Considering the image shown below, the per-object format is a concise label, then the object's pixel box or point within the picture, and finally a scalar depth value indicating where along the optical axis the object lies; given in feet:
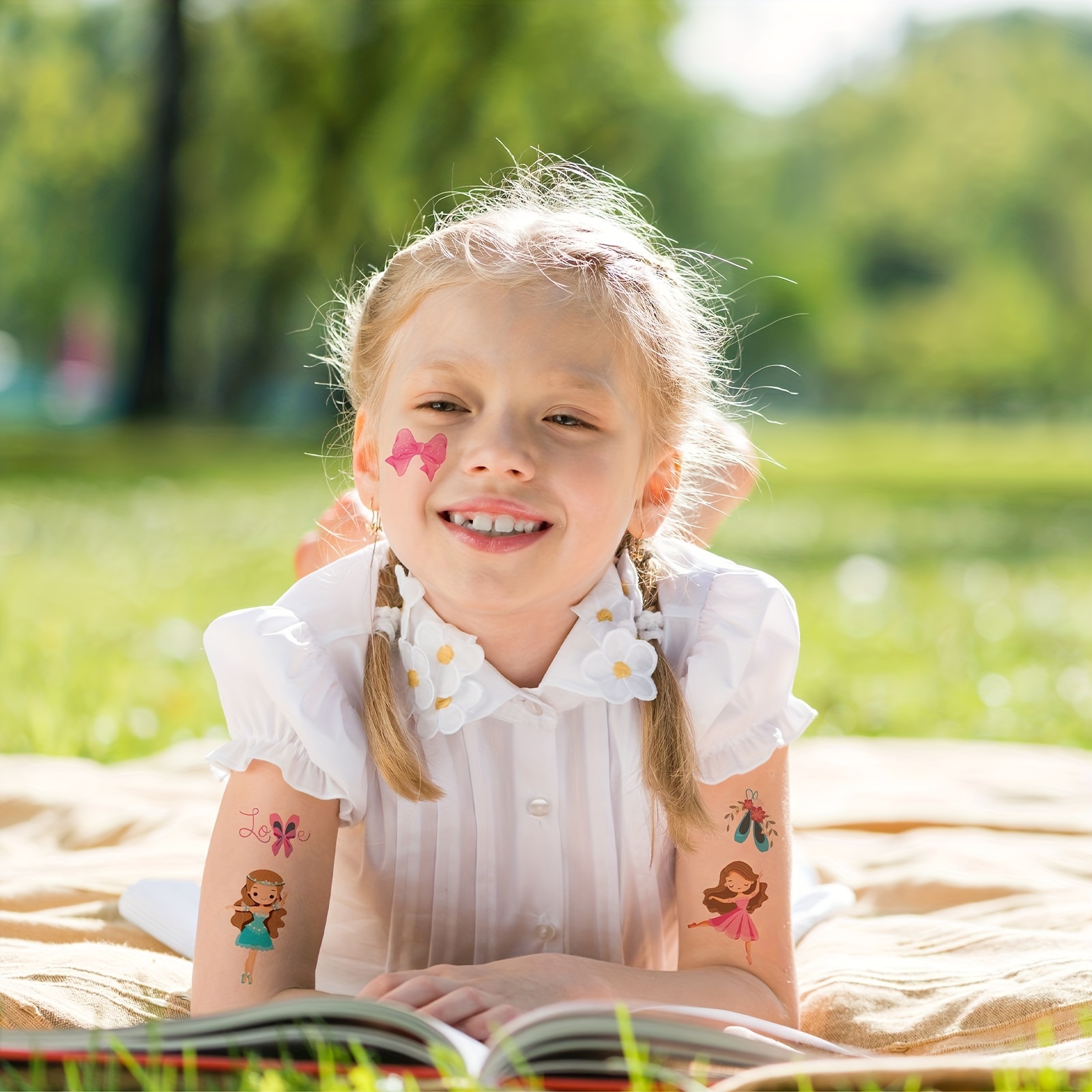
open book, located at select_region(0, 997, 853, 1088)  4.98
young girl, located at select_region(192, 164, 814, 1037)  6.61
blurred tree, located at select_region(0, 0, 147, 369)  69.36
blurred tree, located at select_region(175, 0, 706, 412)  52.95
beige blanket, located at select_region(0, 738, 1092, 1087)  7.03
